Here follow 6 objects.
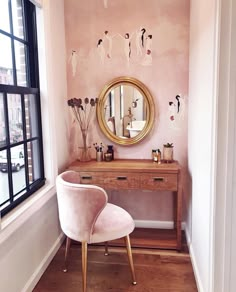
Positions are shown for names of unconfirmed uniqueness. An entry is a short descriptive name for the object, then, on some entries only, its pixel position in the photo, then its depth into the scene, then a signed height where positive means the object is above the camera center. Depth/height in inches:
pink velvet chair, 76.2 -29.6
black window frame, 76.6 +7.3
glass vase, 113.9 -14.3
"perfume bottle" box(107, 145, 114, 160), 116.1 -14.2
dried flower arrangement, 113.9 +0.6
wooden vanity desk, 101.9 -22.8
